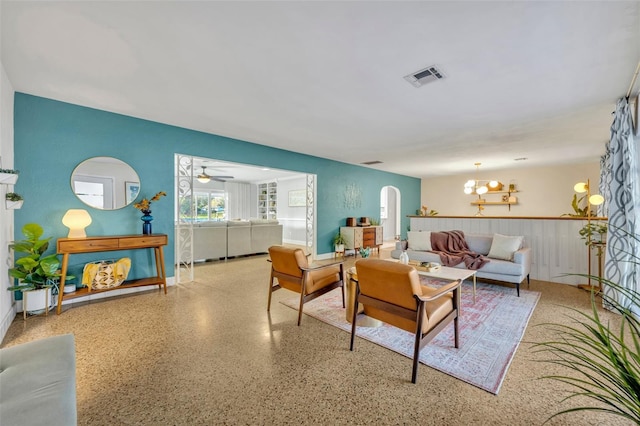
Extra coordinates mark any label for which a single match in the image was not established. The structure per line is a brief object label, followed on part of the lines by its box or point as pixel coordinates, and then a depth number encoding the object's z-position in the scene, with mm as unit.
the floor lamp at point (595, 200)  4219
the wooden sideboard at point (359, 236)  7020
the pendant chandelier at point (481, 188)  6304
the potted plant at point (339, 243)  7012
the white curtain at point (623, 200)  3082
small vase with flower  3928
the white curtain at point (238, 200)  11031
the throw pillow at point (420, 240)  4883
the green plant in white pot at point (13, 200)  2654
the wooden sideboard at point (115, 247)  3182
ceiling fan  6926
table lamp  3334
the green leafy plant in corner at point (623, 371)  763
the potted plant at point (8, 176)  2234
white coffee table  3148
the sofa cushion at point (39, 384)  1054
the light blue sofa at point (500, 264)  3836
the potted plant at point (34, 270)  2922
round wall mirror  3586
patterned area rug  2162
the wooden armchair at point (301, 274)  2924
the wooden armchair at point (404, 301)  2025
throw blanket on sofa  4249
